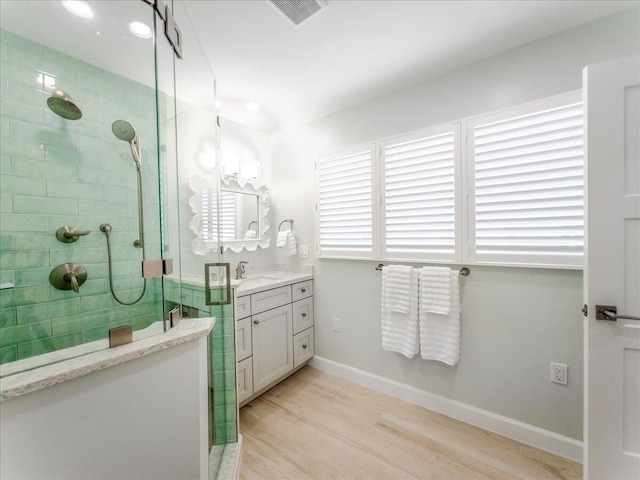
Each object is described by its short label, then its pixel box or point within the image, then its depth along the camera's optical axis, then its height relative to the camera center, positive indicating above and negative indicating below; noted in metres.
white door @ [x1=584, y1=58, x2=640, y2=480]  1.09 -0.15
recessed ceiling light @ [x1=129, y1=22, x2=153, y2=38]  1.18 +0.99
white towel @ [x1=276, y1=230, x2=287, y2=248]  2.57 -0.04
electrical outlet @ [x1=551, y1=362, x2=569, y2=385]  1.48 -0.83
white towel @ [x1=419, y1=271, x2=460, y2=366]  1.77 -0.71
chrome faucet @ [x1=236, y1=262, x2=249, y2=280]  2.23 -0.30
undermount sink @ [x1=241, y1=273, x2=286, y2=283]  2.38 -0.40
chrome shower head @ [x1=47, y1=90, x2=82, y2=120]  1.17 +0.63
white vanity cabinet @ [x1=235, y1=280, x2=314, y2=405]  1.88 -0.83
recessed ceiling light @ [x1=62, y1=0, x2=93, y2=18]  1.11 +1.03
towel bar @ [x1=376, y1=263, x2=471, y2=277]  1.75 -0.26
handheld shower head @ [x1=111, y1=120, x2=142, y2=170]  1.32 +0.53
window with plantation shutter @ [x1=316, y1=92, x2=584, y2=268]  1.46 +0.29
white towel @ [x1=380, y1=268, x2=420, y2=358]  1.92 -0.73
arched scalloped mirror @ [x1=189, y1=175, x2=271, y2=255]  1.60 +0.21
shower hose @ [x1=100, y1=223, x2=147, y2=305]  1.14 -0.18
